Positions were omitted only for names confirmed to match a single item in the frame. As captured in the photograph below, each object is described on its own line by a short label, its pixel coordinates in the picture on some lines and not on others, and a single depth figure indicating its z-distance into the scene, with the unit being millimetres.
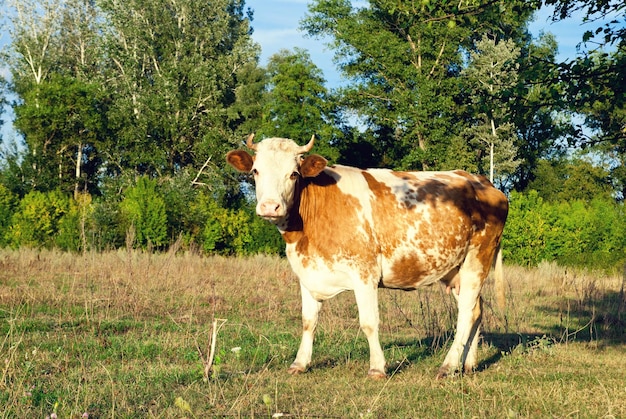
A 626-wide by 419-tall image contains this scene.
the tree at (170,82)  45438
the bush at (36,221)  31609
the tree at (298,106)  40625
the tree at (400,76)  44188
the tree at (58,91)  41812
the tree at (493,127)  44312
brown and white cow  7777
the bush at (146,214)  32156
